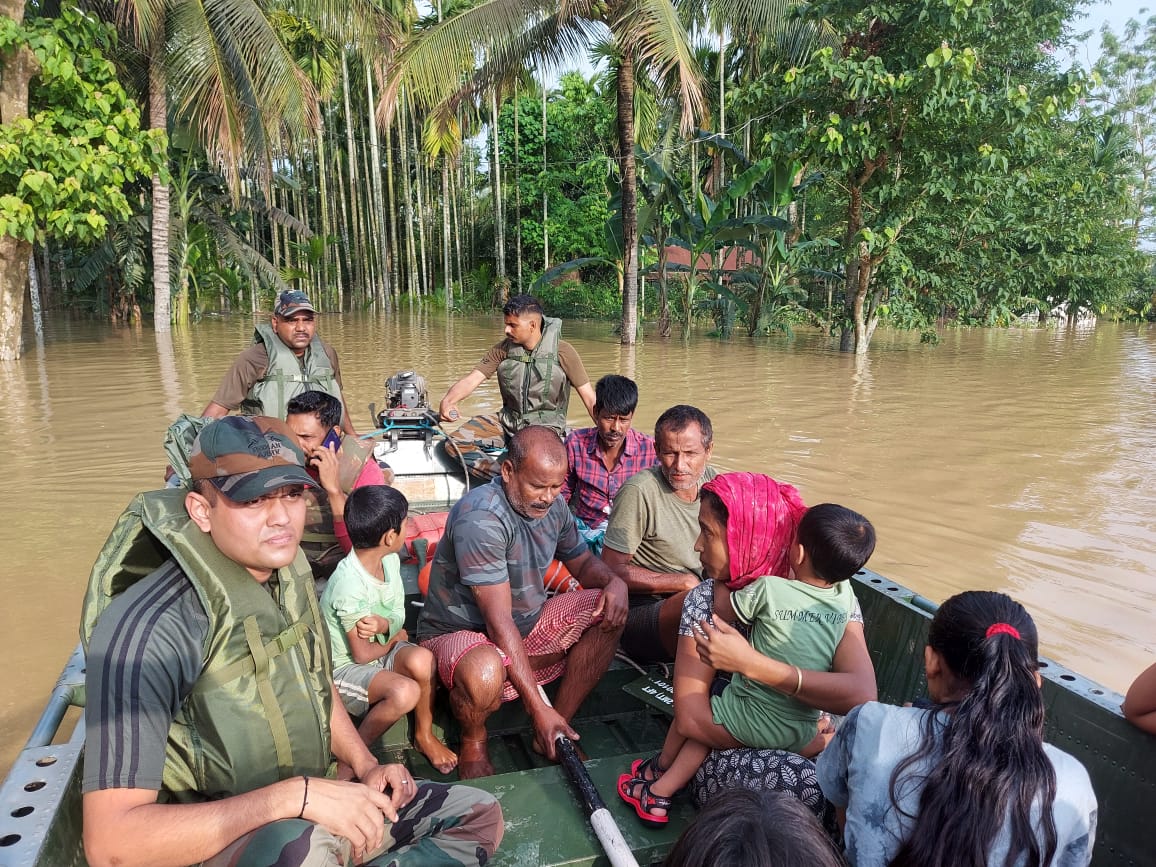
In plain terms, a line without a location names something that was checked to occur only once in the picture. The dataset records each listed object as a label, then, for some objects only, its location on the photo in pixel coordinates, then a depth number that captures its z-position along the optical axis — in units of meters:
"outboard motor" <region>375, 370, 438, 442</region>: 5.07
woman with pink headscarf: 1.97
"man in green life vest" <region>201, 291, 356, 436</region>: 4.50
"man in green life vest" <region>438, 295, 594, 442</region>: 4.88
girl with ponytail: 1.36
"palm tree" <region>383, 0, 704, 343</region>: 12.61
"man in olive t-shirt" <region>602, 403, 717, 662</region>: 3.16
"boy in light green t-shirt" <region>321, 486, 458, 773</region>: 2.45
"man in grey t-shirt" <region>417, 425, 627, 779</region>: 2.54
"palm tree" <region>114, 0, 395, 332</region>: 12.12
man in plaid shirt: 4.02
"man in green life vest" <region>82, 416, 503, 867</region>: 1.36
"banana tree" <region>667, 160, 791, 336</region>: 14.52
